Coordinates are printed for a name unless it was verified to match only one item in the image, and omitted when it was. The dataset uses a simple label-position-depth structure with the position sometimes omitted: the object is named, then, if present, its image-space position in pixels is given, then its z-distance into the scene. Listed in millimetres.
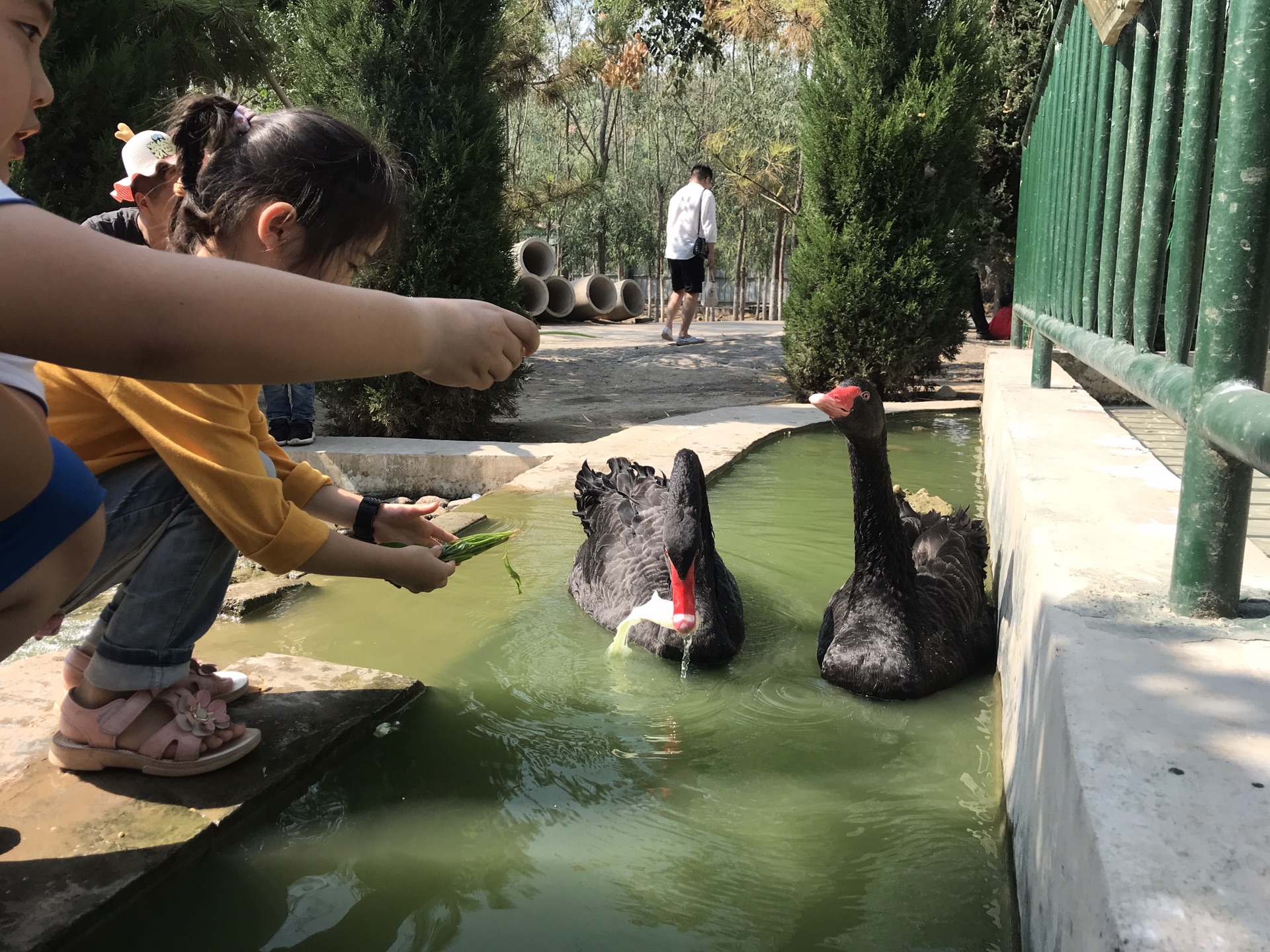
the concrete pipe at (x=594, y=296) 20141
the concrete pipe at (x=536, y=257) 19859
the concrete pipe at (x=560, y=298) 19641
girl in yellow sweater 2039
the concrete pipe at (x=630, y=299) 21430
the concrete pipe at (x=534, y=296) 17828
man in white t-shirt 12188
